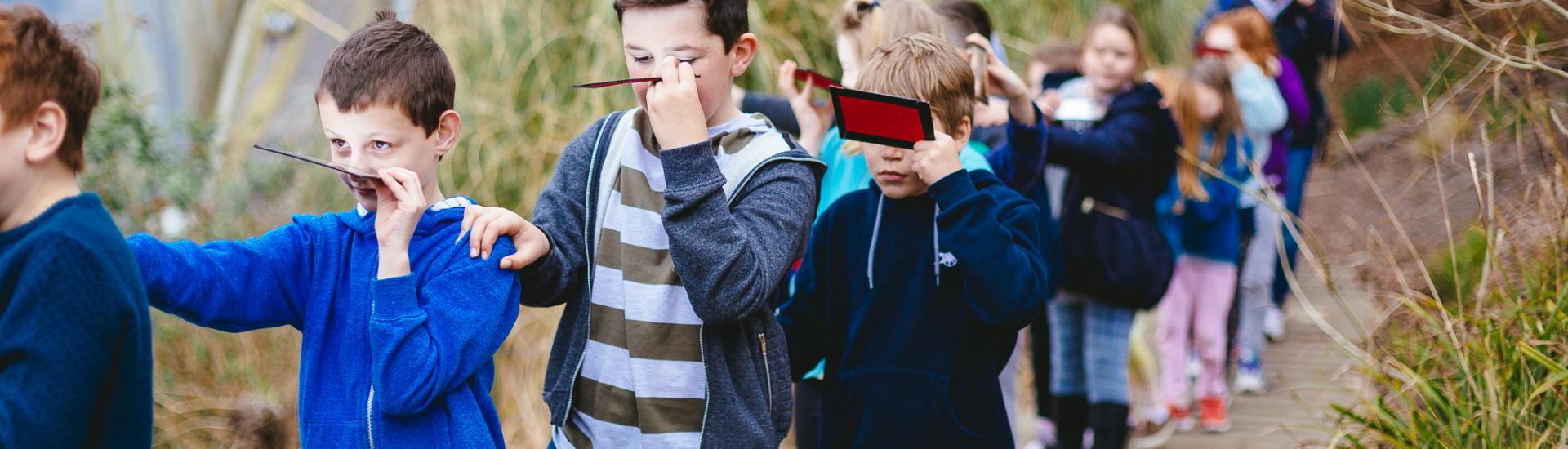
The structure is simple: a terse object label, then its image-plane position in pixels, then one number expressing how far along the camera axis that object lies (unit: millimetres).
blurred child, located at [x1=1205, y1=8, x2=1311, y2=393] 5512
